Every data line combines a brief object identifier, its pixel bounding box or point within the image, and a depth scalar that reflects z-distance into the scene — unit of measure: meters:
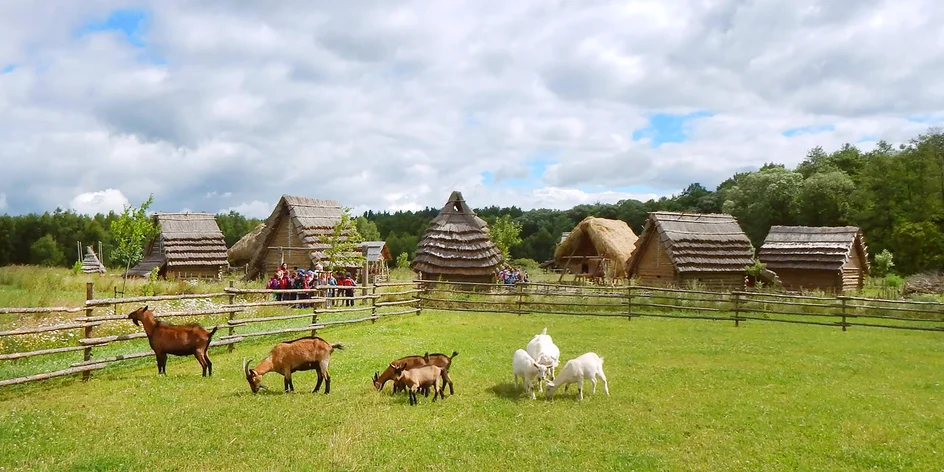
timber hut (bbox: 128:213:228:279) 37.16
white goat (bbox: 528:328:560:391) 9.70
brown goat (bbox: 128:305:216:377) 10.39
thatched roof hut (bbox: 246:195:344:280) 29.38
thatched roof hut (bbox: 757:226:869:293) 32.88
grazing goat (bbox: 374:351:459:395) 9.18
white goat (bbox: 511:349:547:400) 9.21
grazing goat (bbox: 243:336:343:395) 9.19
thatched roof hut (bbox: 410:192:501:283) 29.23
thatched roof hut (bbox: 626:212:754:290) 29.84
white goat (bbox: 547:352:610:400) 9.05
